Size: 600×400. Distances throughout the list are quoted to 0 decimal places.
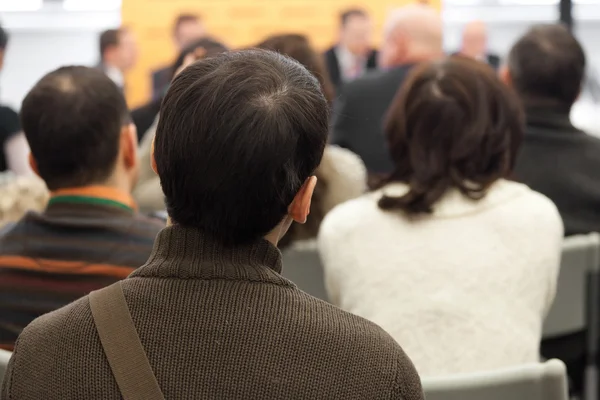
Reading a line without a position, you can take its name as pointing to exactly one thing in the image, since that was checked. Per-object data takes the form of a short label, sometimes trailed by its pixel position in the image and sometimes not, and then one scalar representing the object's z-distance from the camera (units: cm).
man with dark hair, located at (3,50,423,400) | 171
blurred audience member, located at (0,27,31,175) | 693
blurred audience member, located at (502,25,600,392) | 473
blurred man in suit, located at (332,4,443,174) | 683
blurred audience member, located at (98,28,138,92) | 1377
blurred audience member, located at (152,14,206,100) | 1330
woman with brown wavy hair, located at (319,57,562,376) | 329
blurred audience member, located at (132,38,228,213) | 507
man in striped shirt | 316
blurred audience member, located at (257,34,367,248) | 452
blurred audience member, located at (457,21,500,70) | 1450
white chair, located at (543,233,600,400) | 410
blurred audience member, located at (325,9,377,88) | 1366
